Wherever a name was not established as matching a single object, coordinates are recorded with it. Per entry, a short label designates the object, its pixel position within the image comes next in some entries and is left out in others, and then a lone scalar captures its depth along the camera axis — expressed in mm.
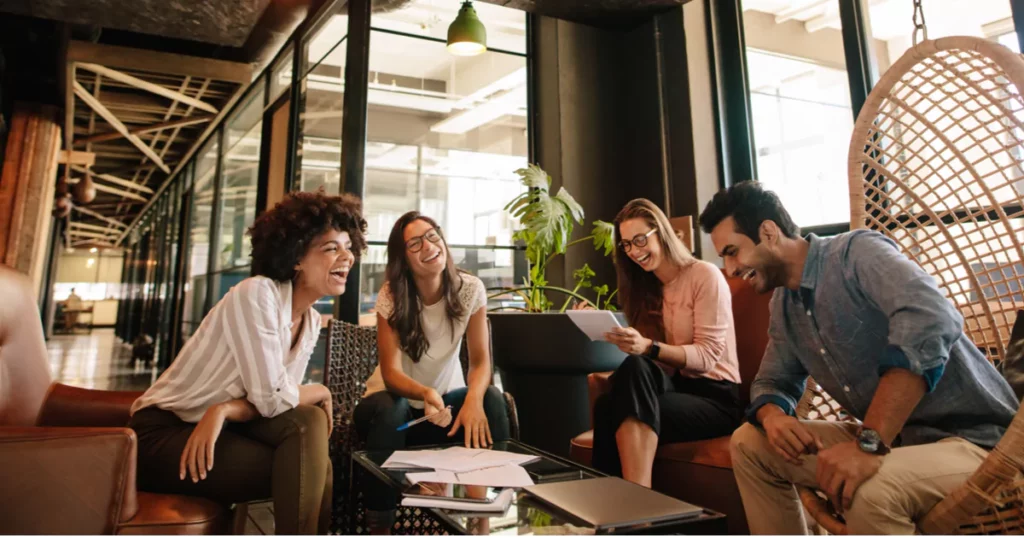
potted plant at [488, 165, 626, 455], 2520
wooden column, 4621
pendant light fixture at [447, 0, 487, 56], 3176
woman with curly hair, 1322
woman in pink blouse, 1755
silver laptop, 944
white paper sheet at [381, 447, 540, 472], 1290
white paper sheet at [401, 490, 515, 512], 1031
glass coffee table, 940
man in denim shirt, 1090
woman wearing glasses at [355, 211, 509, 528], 1901
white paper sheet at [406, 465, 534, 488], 1172
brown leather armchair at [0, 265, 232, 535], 1024
